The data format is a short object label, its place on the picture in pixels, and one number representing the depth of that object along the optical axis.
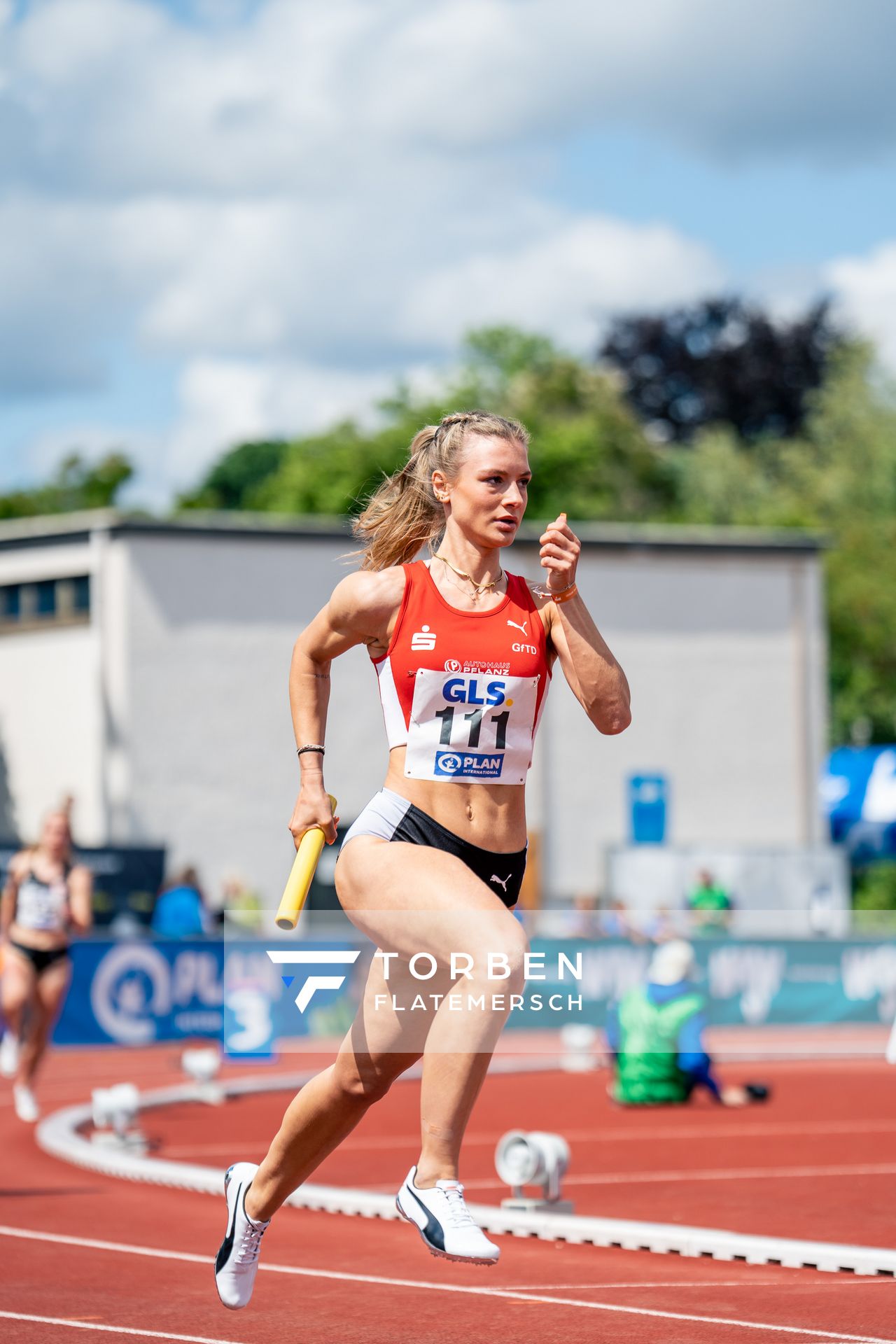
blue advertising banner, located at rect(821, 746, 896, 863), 42.31
